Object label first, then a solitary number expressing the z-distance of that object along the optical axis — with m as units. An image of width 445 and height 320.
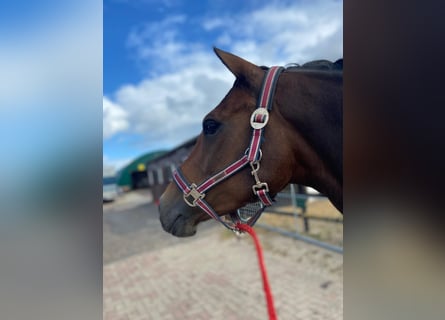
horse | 1.13
